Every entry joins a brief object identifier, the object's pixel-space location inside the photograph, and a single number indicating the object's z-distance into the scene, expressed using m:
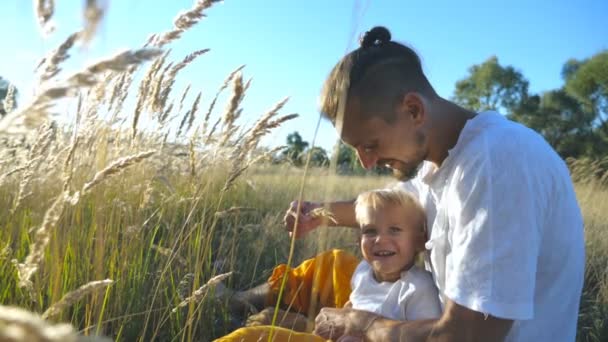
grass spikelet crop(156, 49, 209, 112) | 1.79
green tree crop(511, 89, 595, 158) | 29.06
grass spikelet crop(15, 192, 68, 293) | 0.70
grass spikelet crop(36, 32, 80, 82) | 0.69
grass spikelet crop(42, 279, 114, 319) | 0.65
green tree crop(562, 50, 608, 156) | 29.06
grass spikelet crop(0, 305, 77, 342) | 0.23
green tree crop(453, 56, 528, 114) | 35.47
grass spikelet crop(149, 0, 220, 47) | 0.91
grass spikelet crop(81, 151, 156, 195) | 0.83
